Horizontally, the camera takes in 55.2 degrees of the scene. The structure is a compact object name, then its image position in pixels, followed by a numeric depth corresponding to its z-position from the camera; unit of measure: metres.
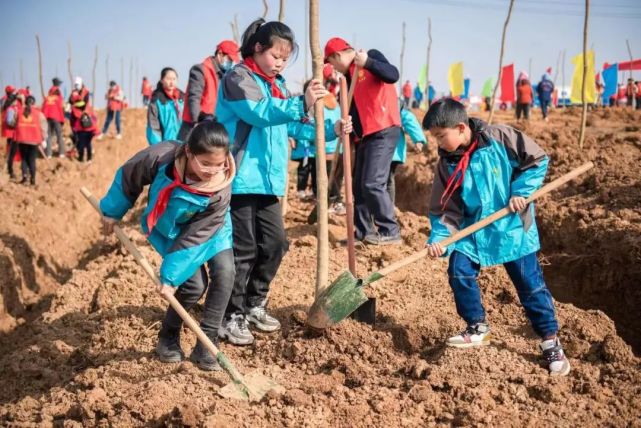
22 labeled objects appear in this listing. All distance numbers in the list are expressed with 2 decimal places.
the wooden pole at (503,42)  11.27
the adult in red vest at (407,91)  28.34
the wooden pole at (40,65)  19.16
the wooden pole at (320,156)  3.69
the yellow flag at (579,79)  14.70
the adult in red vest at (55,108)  14.90
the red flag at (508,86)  19.88
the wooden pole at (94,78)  26.62
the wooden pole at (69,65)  25.24
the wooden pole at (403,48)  22.98
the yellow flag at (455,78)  20.77
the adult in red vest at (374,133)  5.41
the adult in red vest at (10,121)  11.81
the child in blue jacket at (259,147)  3.62
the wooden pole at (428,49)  20.17
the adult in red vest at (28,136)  11.51
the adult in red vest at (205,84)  6.28
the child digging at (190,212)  3.24
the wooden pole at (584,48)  9.62
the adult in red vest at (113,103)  17.42
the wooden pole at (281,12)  6.60
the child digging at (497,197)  3.51
